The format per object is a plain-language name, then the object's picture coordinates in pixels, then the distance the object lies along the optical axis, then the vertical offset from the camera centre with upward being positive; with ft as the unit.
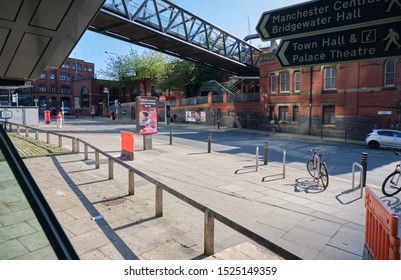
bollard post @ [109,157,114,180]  27.00 -5.31
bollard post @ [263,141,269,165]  39.40 -5.56
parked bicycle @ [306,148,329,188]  27.78 -5.17
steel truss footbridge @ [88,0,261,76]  63.33 +20.68
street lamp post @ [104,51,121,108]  182.87 +25.30
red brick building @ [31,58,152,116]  195.69 +18.53
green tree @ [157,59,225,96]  141.79 +19.51
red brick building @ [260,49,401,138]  76.13 +5.72
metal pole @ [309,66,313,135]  90.89 +5.21
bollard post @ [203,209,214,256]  13.11 -5.38
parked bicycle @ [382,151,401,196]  25.70 -6.21
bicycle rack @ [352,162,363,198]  26.45 -5.70
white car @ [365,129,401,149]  61.93 -4.75
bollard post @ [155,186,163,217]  17.81 -5.30
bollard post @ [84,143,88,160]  35.86 -4.67
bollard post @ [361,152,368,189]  27.71 -4.48
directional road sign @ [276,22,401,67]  8.49 +2.28
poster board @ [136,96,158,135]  46.65 +0.09
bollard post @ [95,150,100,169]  31.10 -4.94
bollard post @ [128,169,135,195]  22.12 -5.38
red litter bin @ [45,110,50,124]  109.10 -0.80
